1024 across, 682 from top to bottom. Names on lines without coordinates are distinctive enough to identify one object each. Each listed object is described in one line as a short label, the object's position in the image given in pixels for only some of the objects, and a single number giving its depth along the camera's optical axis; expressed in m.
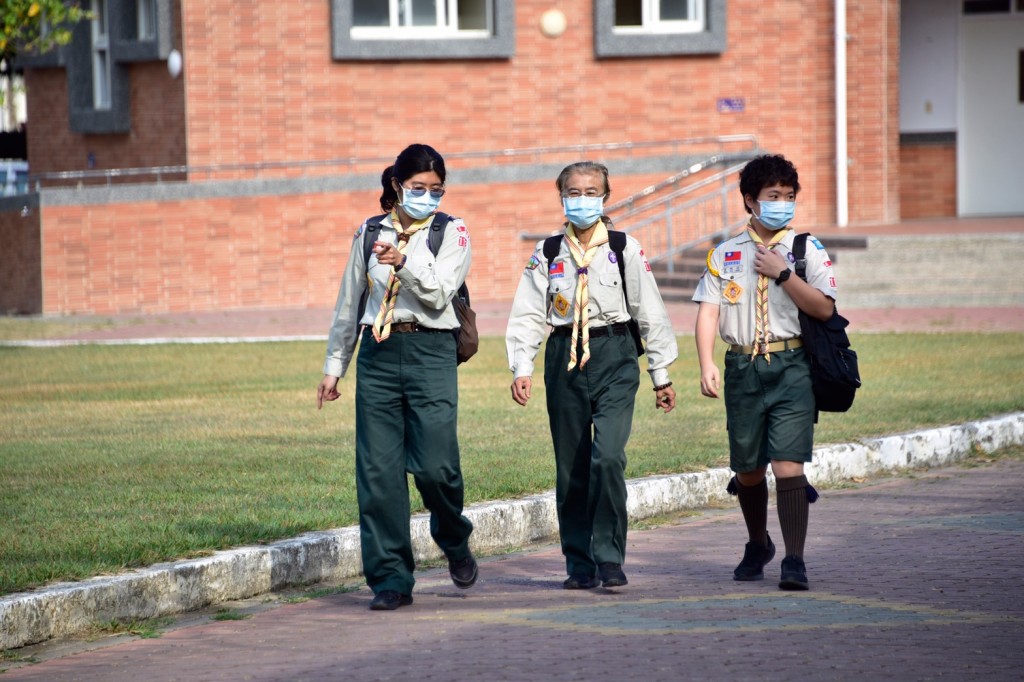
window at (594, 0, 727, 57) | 46.62
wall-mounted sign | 47.53
